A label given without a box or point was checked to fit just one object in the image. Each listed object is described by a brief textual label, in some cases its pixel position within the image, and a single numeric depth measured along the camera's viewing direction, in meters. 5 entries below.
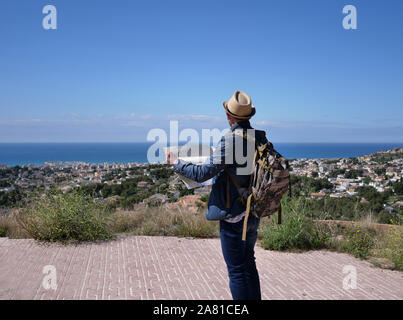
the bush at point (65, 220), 5.84
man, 2.58
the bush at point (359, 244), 5.46
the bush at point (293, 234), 5.73
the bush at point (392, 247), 4.97
